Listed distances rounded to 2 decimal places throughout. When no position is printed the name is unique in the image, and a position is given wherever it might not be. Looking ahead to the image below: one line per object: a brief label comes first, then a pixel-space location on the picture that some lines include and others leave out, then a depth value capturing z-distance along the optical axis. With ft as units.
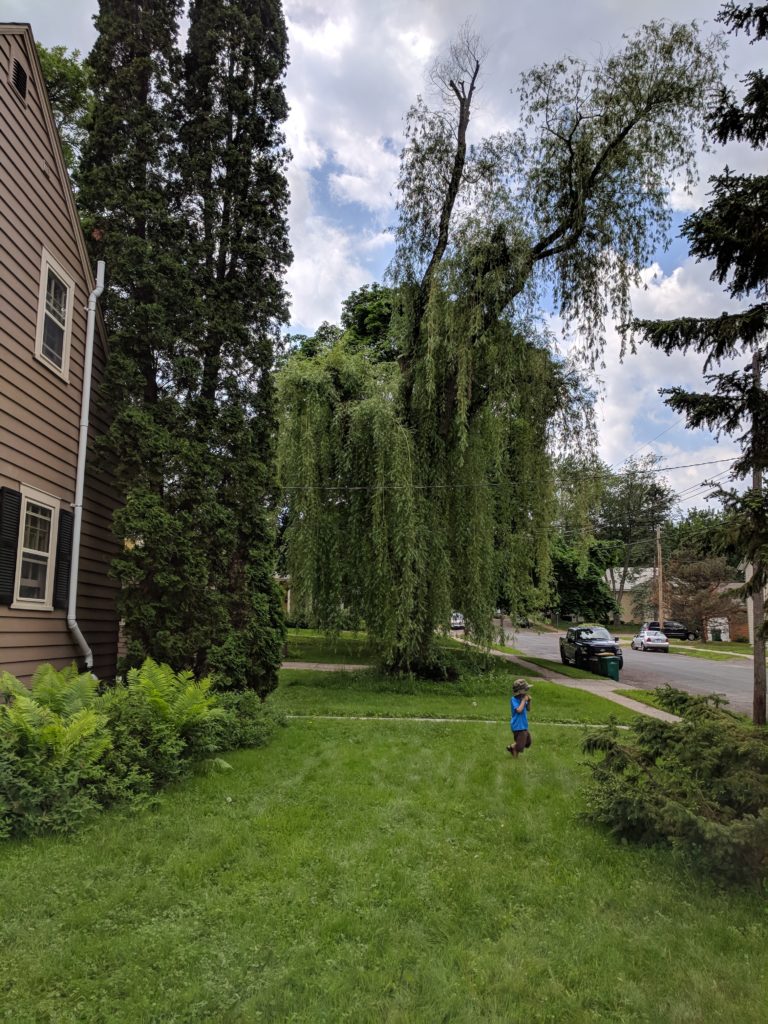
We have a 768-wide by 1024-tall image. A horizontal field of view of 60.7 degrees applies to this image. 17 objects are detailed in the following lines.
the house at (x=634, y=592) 174.25
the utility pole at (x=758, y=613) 16.92
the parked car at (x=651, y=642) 108.17
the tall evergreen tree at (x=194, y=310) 27.02
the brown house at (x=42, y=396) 23.44
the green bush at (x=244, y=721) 24.44
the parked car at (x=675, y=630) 143.43
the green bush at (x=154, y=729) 18.19
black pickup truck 71.20
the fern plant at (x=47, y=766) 15.47
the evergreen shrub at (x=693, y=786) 13.23
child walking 24.16
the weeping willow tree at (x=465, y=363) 41.14
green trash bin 61.67
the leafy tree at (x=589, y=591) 112.16
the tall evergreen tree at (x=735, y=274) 16.81
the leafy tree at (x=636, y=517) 196.24
